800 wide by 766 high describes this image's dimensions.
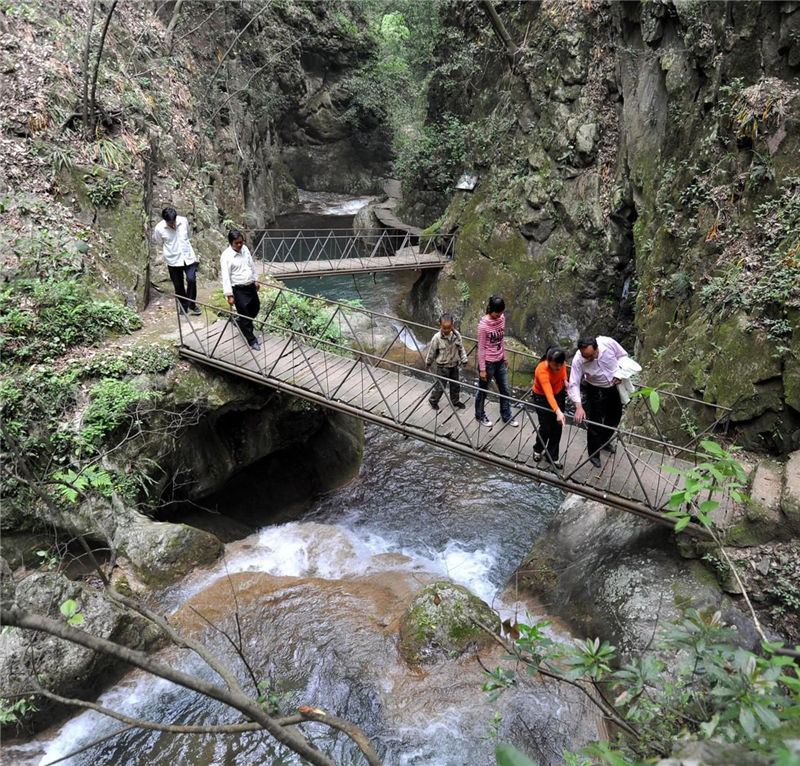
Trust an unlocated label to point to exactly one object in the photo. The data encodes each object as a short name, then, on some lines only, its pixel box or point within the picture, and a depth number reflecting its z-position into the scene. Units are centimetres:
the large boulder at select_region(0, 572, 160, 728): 540
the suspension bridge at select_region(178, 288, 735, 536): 657
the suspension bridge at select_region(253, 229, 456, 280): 1453
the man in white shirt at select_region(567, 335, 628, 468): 577
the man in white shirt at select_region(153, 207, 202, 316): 838
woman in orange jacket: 595
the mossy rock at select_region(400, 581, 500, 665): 631
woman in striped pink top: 661
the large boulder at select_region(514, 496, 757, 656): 591
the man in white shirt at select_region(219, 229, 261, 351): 755
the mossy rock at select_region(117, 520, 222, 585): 701
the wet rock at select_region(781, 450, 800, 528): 581
